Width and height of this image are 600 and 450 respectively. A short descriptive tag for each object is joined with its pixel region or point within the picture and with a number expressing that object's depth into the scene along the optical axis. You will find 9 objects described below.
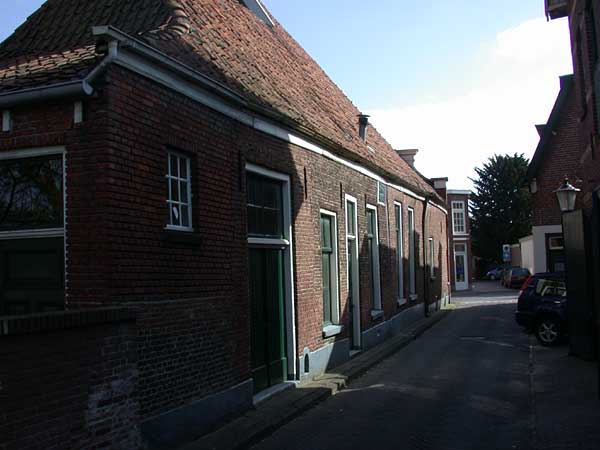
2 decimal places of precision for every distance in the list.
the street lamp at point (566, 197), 14.50
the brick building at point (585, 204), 11.50
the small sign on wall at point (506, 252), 51.80
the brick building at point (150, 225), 6.27
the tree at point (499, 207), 61.28
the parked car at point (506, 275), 46.43
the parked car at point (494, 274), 60.54
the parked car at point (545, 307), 16.16
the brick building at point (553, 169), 25.88
